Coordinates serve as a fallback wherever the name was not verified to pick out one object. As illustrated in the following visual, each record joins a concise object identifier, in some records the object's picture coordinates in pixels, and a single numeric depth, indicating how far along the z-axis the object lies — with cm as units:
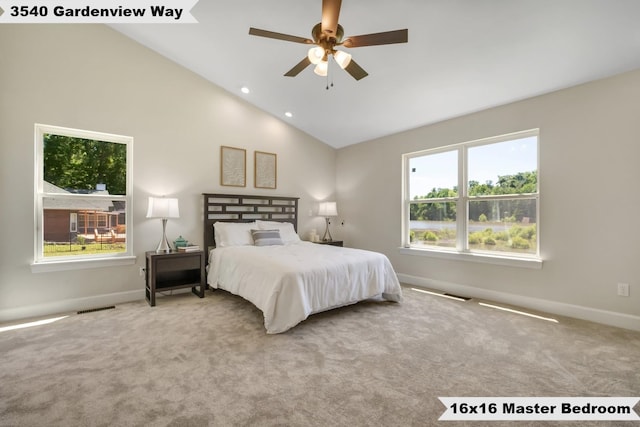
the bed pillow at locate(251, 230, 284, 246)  428
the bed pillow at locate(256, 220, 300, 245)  467
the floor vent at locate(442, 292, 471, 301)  385
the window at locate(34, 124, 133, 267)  334
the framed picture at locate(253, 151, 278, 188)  492
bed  276
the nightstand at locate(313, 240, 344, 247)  523
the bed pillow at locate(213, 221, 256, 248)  420
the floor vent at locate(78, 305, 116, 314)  333
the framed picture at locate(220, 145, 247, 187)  458
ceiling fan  206
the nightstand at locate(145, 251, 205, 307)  353
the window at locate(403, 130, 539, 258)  360
